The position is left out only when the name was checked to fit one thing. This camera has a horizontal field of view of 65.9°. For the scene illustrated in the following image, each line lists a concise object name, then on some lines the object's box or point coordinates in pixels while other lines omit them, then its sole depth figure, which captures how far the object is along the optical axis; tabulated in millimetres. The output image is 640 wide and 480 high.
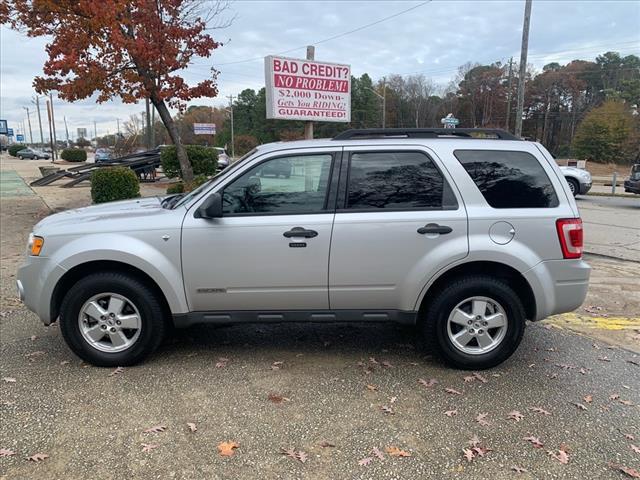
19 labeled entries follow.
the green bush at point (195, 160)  20000
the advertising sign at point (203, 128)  61844
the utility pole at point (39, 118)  81606
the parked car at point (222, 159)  29494
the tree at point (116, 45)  10539
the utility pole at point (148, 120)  26859
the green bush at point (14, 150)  72569
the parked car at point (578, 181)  17594
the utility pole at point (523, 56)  17969
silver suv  3687
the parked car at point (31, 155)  64900
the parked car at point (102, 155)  34469
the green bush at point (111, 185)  11758
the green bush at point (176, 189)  13555
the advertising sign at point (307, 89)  10484
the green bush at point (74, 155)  44906
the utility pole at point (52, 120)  56269
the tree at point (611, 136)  53062
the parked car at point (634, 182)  15823
